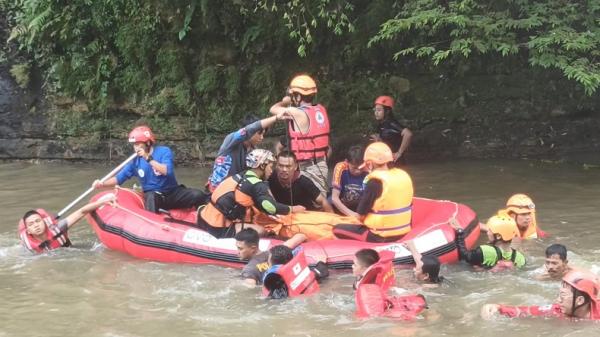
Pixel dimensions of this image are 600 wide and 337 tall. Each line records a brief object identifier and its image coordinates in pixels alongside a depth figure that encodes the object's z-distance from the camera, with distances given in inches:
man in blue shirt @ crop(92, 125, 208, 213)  287.0
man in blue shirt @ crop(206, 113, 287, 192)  278.7
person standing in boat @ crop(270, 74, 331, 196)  283.1
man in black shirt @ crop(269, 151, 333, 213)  264.7
